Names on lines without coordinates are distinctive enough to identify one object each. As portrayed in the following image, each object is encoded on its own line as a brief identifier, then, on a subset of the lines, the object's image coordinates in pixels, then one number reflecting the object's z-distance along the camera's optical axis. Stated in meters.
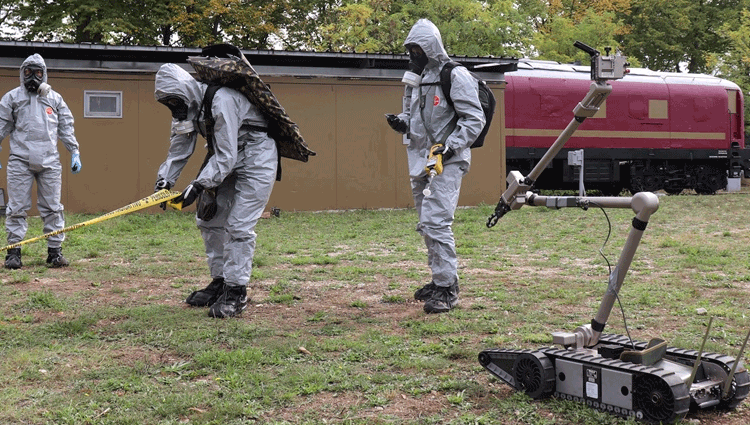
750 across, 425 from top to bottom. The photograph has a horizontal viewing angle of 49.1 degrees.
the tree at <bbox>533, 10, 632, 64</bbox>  28.45
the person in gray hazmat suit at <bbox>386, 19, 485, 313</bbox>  6.00
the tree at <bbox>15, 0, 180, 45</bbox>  23.92
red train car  19.22
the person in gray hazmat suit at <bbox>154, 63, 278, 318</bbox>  5.60
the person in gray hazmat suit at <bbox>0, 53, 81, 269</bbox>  8.20
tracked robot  3.31
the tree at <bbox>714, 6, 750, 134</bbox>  29.67
